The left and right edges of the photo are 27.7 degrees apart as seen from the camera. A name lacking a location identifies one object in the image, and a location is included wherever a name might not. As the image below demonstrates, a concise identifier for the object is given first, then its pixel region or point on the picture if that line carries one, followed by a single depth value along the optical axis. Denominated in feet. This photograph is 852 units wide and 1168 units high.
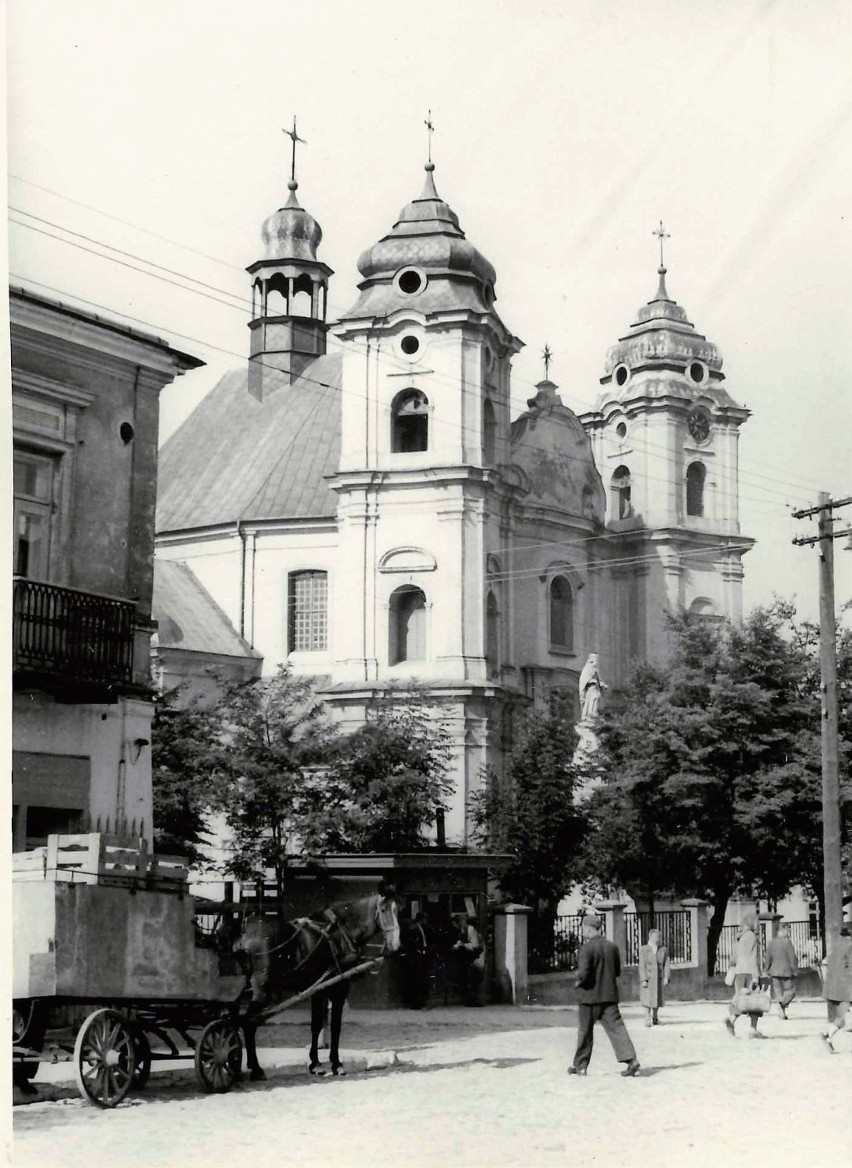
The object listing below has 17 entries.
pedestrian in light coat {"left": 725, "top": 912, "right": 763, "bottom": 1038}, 67.10
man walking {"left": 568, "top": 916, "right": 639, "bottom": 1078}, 51.06
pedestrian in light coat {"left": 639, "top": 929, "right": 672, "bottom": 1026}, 75.36
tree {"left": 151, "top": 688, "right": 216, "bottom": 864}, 104.83
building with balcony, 60.49
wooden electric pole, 81.66
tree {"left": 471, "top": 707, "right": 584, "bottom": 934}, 117.60
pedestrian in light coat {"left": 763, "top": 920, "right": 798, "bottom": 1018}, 77.77
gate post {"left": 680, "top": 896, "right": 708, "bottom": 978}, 101.04
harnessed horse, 48.24
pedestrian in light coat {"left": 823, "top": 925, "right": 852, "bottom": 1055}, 60.54
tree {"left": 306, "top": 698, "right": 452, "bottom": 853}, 115.14
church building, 153.17
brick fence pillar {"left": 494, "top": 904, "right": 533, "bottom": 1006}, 90.02
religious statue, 154.92
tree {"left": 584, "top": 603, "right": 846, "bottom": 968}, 105.40
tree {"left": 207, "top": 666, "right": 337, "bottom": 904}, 111.65
